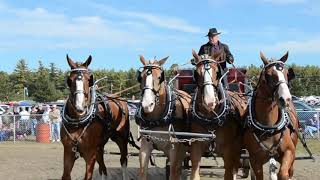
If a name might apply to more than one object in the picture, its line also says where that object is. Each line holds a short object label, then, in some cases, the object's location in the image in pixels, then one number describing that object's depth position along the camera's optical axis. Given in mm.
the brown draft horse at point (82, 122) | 8164
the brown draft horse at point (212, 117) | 7335
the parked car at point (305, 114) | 21161
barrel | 24172
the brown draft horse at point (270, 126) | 7203
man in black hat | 9242
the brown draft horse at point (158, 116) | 7656
